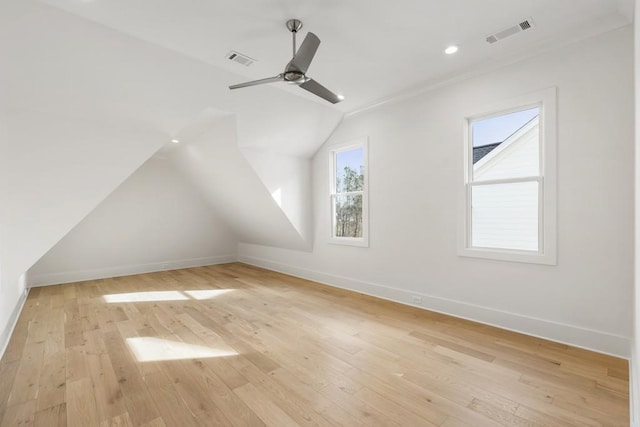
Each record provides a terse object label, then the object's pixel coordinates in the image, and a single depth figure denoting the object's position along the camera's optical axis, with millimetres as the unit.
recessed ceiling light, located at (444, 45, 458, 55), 2814
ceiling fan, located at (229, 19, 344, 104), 2172
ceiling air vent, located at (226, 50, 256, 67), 2904
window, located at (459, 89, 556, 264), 2781
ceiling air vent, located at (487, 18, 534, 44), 2467
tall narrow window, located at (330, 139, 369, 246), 4363
